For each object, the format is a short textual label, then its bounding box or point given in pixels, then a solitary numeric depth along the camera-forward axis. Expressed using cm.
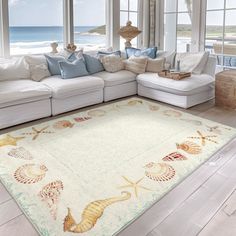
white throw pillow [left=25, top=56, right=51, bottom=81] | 390
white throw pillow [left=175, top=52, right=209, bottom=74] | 433
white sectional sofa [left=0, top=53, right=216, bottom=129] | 330
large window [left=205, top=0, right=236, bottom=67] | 459
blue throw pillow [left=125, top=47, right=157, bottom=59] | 473
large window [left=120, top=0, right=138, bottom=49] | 550
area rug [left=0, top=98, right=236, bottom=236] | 182
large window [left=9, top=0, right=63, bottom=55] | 449
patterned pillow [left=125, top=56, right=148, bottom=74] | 459
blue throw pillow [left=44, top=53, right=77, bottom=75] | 408
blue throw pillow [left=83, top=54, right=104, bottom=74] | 438
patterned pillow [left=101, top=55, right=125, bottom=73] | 452
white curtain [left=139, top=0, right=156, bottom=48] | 564
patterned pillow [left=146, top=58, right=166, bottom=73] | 457
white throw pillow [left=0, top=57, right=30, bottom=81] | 369
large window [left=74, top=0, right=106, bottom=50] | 521
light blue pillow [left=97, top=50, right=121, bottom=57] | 469
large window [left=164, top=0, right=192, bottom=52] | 517
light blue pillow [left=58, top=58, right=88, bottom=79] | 395
